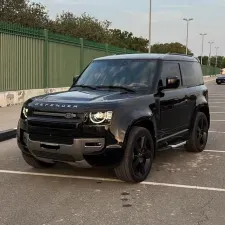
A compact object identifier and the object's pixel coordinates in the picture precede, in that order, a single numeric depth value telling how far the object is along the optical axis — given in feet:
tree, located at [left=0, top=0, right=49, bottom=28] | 118.21
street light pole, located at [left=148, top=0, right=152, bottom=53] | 115.24
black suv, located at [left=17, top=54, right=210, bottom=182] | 17.81
